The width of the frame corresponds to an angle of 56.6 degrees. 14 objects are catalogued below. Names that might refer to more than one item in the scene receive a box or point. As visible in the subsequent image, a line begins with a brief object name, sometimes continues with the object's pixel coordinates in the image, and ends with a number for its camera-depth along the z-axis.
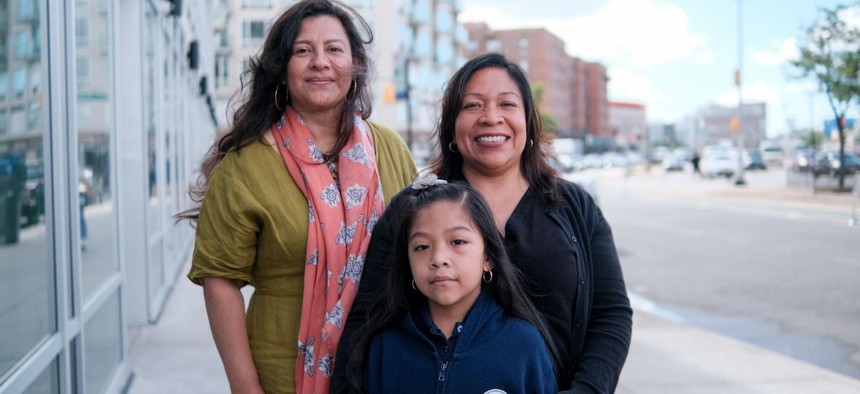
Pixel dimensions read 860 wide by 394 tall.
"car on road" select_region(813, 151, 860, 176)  24.91
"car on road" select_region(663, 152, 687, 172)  58.81
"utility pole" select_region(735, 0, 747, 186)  35.00
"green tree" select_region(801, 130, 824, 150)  73.63
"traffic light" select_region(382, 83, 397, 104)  24.78
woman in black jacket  2.20
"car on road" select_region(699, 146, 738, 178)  43.97
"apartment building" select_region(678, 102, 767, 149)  115.11
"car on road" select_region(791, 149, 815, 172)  27.55
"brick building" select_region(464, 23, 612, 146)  105.88
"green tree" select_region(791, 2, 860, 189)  21.75
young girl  2.01
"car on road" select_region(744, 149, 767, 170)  52.97
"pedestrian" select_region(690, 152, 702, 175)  45.91
